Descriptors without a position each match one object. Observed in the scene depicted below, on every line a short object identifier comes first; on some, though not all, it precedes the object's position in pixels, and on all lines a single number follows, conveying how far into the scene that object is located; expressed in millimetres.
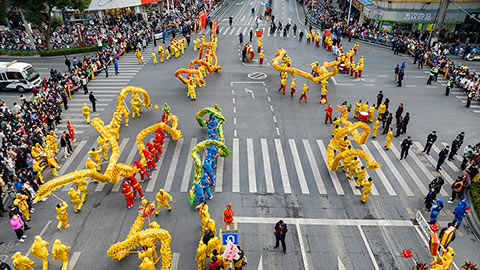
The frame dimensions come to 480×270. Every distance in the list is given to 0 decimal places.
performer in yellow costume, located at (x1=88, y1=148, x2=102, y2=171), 19125
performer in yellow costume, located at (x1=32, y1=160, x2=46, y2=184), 18434
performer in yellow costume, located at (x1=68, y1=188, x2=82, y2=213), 16172
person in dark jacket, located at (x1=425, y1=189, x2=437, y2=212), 16434
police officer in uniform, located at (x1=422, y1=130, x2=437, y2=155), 20781
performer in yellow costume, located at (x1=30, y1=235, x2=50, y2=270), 12844
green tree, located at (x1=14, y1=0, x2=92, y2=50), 37319
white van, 30609
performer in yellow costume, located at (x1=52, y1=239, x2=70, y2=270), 12938
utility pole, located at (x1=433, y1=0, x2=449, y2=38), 41219
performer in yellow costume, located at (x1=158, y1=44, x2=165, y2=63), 39731
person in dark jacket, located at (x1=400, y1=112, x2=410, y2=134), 23172
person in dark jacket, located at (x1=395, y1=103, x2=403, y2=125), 23856
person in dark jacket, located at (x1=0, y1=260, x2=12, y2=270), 12406
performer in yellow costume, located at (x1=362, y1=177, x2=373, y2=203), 16631
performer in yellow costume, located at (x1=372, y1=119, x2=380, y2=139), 22891
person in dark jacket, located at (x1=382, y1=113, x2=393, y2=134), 22792
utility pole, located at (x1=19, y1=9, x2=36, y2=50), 39800
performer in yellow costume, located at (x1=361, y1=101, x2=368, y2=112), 24923
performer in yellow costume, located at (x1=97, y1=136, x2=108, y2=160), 20641
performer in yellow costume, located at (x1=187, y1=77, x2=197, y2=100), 28688
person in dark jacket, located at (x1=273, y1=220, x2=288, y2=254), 13816
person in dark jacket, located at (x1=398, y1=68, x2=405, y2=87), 31269
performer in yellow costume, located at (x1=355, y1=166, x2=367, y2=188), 17692
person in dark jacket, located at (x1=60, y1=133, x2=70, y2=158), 20703
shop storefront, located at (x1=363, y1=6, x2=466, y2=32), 46500
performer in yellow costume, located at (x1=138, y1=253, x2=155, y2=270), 12000
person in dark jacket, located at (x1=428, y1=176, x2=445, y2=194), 17016
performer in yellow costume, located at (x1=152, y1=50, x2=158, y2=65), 38781
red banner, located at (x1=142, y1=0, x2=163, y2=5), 61897
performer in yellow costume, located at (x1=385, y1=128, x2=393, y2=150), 21469
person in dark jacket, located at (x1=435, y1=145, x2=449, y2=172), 19106
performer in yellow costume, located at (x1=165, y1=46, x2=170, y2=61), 40788
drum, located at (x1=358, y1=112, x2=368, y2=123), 24505
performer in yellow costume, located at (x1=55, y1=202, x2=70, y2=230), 15078
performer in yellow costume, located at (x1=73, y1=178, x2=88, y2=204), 16694
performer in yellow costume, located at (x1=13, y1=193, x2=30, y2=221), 15461
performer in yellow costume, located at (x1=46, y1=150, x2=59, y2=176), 19578
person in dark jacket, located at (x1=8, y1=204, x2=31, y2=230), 14695
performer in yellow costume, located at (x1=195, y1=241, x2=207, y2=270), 12750
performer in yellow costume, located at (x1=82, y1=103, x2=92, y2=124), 24688
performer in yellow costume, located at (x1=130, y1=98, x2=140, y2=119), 25656
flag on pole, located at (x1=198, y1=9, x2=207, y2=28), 47578
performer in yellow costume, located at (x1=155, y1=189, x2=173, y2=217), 15859
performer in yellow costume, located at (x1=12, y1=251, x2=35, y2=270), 12539
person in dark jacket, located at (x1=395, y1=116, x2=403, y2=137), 23266
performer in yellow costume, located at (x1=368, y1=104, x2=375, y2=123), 25047
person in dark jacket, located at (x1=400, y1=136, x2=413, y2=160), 20372
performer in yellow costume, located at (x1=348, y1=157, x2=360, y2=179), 18359
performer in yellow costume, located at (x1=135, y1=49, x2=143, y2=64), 38438
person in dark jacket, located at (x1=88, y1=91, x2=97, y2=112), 26438
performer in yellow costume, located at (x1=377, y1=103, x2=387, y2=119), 24359
